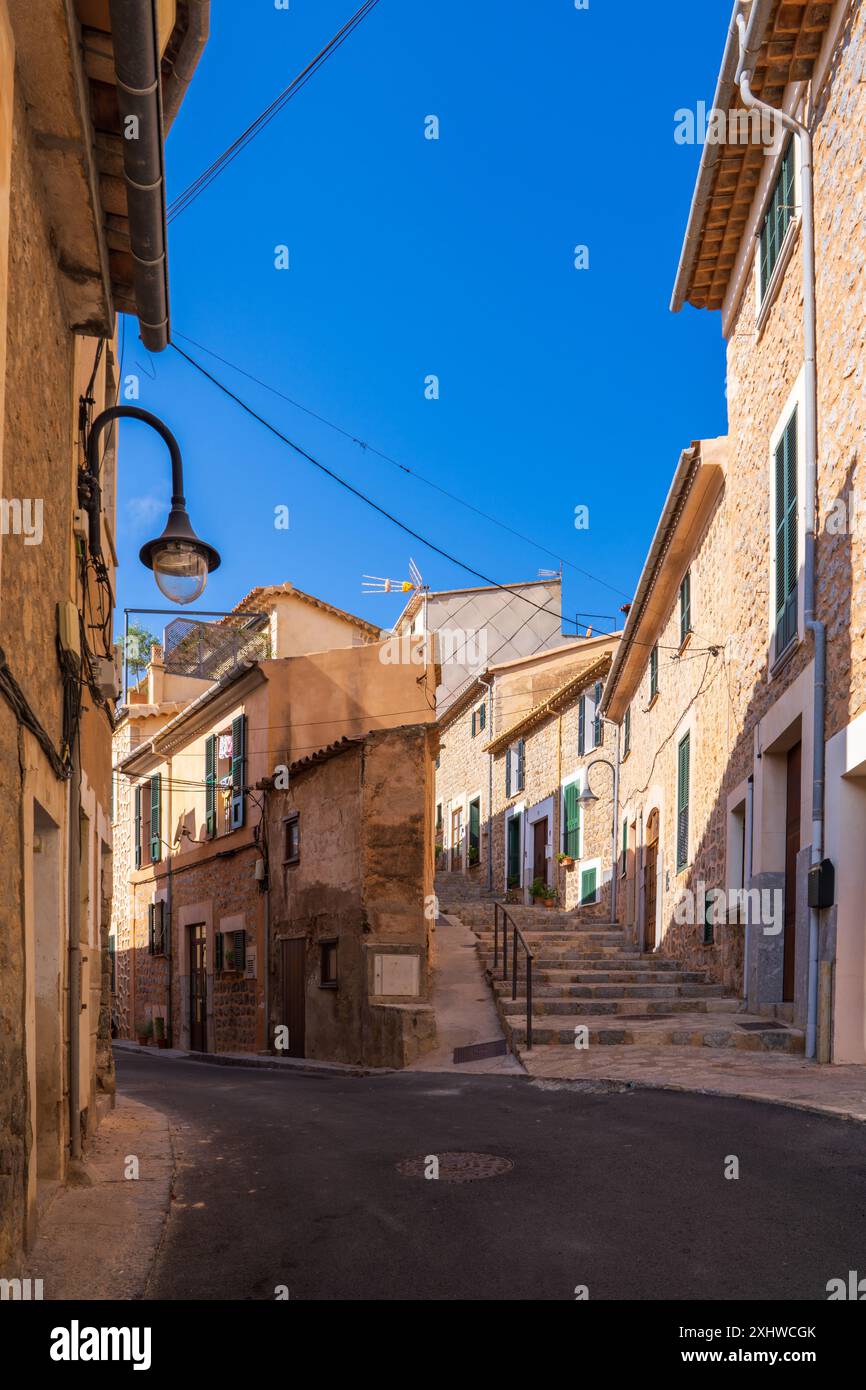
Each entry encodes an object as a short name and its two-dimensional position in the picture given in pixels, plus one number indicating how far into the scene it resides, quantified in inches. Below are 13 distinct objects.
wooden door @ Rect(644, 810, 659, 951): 711.7
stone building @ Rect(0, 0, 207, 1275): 183.9
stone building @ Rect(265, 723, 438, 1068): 555.2
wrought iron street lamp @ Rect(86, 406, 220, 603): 251.3
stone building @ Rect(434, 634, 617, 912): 996.6
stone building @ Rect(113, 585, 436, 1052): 784.9
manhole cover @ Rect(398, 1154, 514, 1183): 232.2
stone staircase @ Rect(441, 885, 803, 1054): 415.4
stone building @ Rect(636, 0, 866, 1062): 349.1
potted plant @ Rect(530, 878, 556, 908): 1001.5
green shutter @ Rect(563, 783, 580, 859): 985.5
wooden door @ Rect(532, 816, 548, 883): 1085.0
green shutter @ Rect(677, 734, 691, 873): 631.2
